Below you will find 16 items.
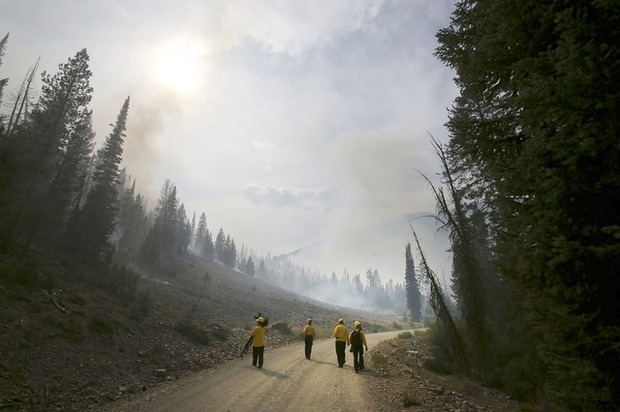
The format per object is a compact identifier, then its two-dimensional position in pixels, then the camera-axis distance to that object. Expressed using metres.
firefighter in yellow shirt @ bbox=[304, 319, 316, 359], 15.44
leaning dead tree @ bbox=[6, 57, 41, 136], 39.32
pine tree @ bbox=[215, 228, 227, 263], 125.81
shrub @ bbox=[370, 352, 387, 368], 14.04
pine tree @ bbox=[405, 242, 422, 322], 79.19
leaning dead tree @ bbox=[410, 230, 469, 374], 14.65
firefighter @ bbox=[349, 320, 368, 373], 12.81
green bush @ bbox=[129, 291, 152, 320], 17.00
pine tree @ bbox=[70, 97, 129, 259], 30.88
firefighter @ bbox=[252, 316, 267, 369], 12.71
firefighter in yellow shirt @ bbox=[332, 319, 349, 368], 13.60
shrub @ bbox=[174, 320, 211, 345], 17.42
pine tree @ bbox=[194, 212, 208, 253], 131.01
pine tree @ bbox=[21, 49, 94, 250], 25.83
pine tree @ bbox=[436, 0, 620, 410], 3.49
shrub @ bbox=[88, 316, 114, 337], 13.30
